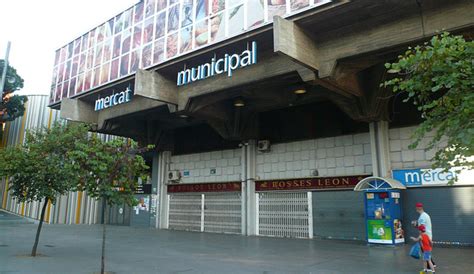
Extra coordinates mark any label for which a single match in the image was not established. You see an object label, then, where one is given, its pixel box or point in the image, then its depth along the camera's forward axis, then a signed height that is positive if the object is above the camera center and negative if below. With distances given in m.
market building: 13.53 +5.50
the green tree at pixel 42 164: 11.68 +1.43
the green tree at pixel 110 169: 9.55 +1.09
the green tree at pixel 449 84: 5.89 +2.12
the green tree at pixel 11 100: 36.47 +10.72
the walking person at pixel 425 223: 8.90 -0.23
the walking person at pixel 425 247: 8.52 -0.76
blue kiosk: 14.76 +0.12
